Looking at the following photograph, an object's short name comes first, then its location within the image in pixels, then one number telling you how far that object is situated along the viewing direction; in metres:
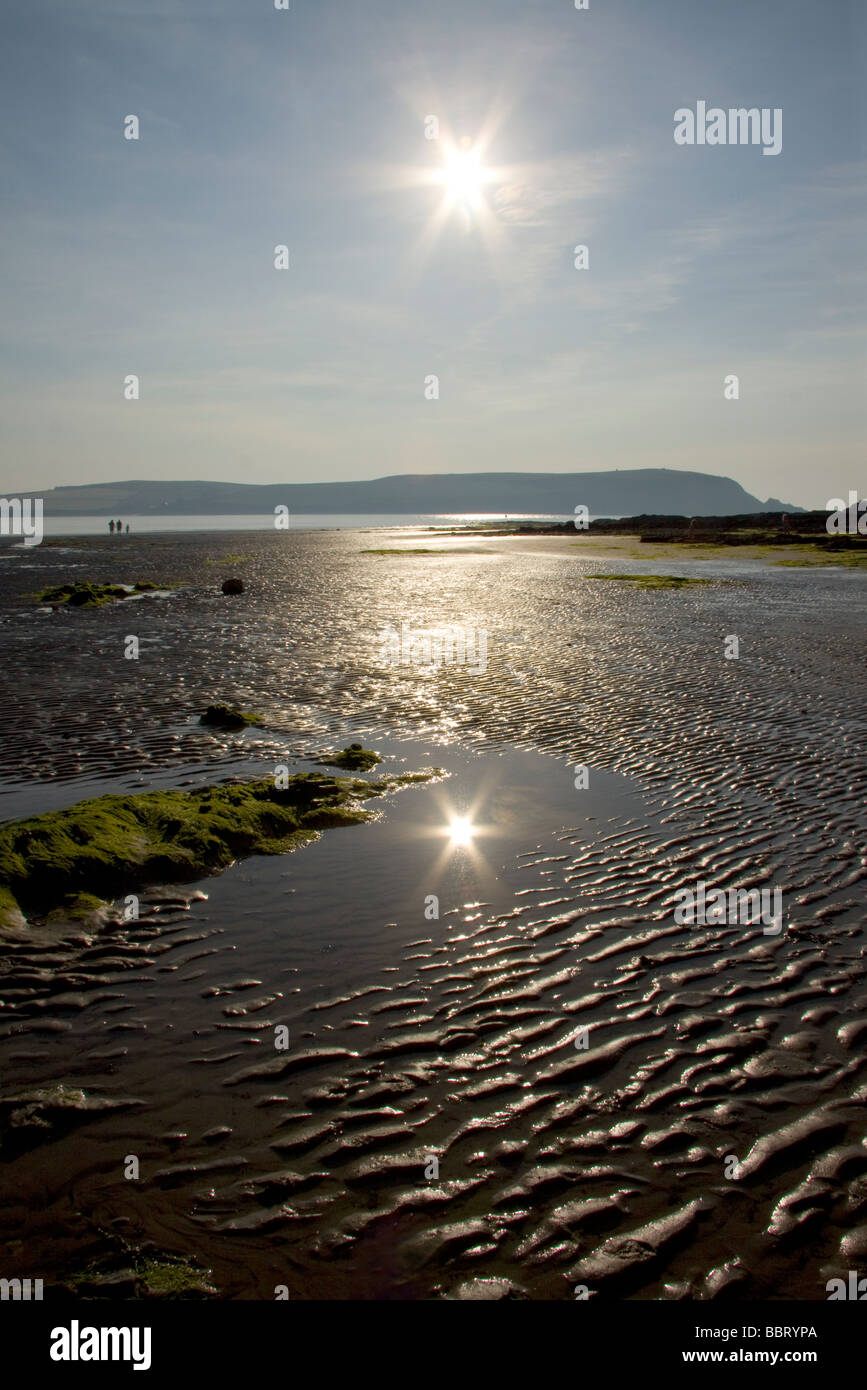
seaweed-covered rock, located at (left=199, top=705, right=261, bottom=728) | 16.72
